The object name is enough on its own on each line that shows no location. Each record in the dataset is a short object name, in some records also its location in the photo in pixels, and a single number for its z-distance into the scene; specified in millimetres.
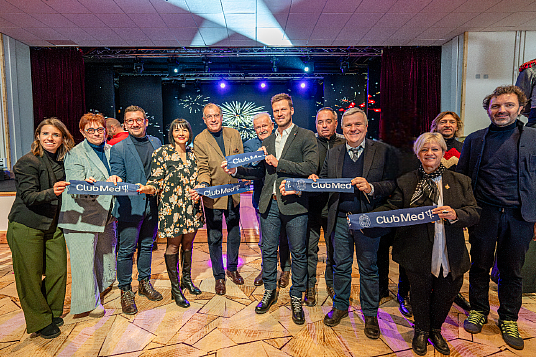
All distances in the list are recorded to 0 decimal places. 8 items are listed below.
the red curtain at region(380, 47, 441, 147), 6980
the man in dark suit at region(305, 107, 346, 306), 2605
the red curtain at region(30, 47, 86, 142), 7023
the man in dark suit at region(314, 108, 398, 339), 2041
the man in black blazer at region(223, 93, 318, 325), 2248
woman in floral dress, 2438
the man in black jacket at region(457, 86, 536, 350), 2051
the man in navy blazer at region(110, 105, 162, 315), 2480
